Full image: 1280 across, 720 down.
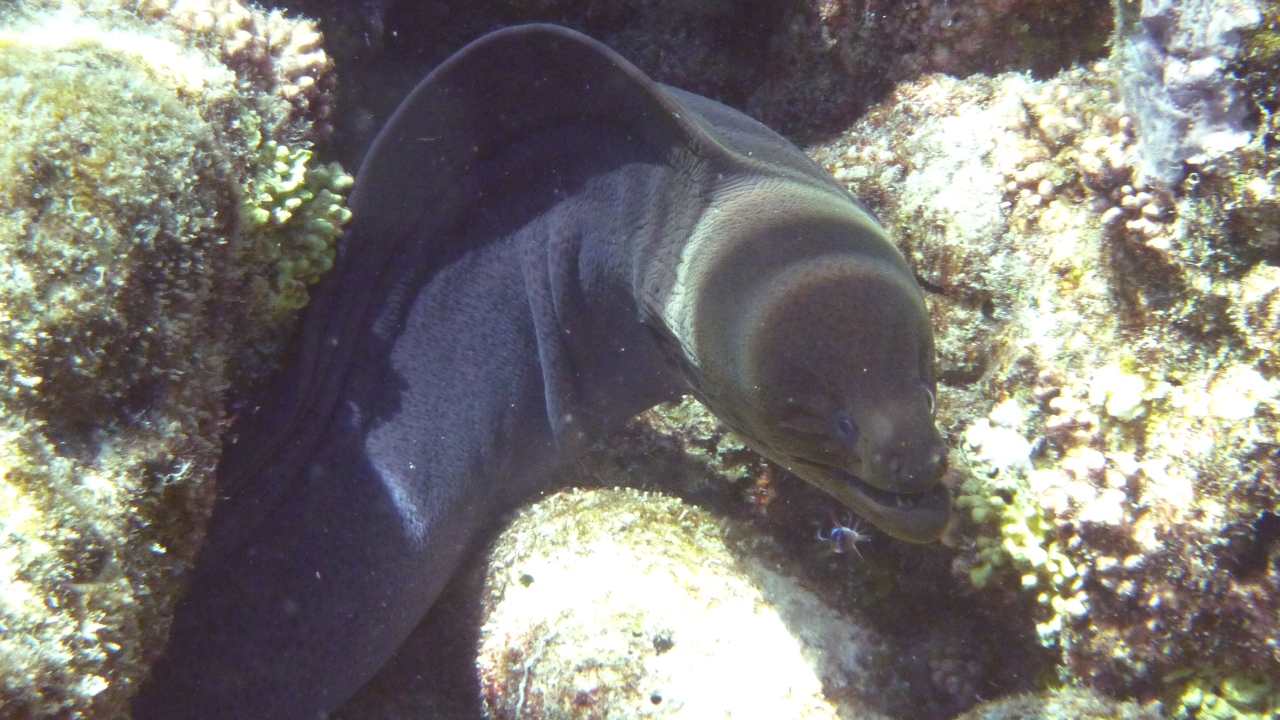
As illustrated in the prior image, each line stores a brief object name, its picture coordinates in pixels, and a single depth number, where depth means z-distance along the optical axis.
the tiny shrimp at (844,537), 1.15
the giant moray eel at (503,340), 1.11
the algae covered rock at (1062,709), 1.05
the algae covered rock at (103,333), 1.00
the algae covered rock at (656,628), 1.11
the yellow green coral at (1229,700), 1.02
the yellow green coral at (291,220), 1.13
